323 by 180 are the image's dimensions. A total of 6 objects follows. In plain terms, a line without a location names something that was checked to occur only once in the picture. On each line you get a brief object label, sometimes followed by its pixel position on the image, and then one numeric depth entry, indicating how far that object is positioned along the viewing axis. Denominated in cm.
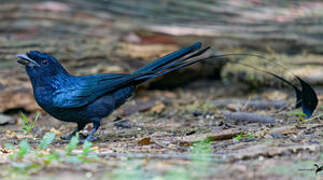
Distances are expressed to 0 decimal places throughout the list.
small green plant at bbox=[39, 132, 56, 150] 697
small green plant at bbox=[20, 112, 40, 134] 828
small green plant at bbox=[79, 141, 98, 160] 624
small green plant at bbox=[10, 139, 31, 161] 613
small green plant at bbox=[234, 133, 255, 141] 784
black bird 882
